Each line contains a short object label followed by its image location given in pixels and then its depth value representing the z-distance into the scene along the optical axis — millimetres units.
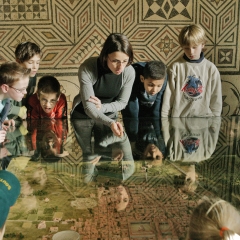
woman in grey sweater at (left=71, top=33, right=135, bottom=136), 1642
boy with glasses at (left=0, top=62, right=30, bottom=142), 1435
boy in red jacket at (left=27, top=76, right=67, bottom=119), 1916
